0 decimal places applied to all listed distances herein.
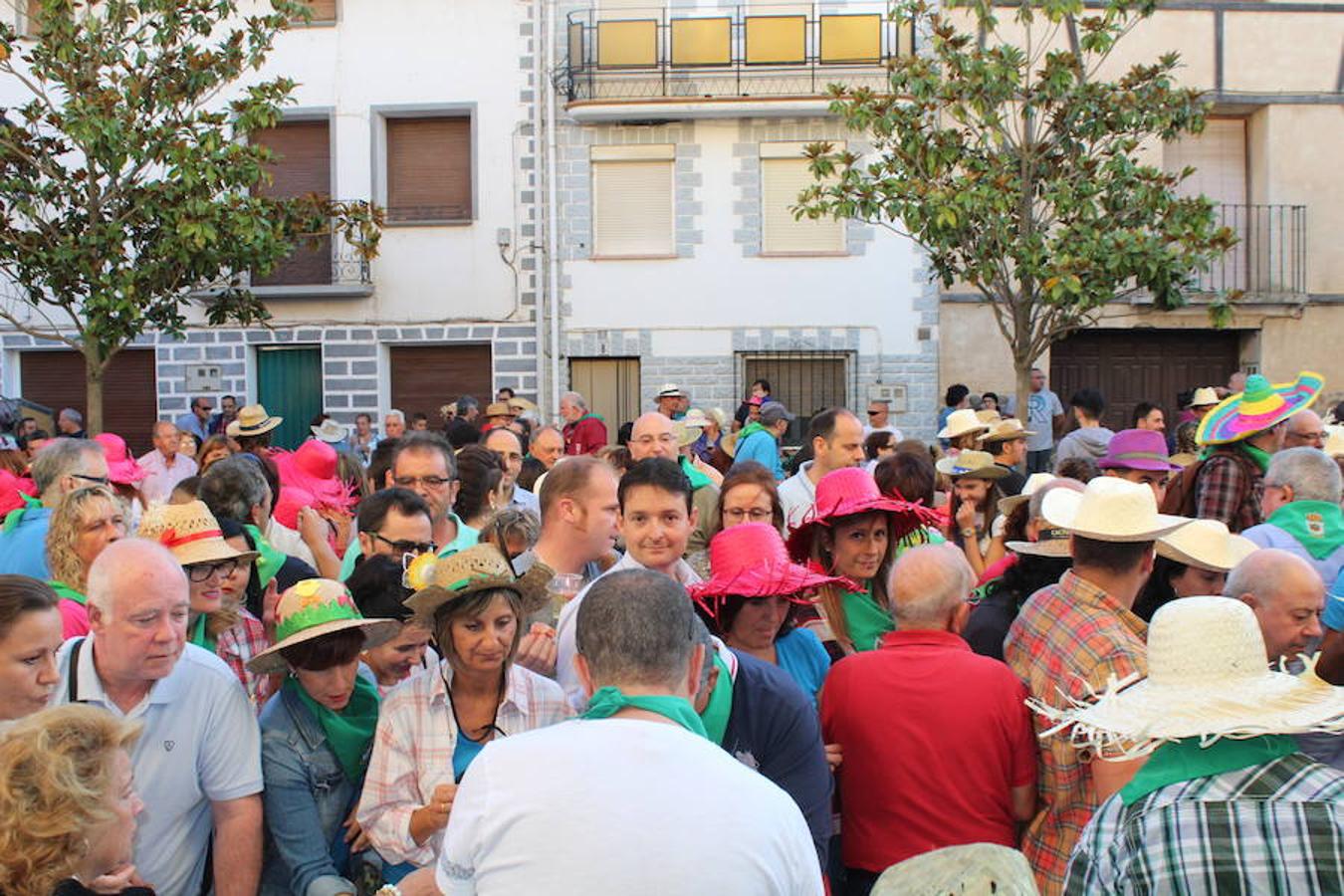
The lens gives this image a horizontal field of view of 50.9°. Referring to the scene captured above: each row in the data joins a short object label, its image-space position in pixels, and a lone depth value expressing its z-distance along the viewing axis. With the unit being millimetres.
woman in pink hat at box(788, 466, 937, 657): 5012
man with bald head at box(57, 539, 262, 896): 3742
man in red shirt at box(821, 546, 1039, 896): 3967
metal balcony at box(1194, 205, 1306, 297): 19375
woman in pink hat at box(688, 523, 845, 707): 4090
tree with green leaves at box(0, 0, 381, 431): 14336
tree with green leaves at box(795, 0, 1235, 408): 14594
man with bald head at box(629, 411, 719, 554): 7020
